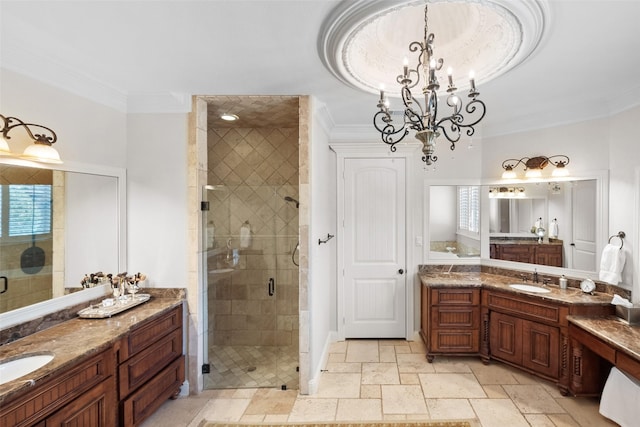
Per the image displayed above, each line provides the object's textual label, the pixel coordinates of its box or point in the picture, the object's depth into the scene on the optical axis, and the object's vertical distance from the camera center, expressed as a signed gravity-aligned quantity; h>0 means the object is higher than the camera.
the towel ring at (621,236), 2.48 -0.18
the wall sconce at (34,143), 1.72 +0.44
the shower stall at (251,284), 2.67 -0.67
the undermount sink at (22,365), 1.51 -0.82
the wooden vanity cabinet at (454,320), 2.97 -1.09
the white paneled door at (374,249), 3.55 -0.43
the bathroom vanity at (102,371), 1.37 -0.91
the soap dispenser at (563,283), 2.80 -0.66
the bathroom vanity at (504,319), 2.46 -1.02
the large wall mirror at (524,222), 2.75 -0.08
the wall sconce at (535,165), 2.92 +0.52
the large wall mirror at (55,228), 1.83 -0.11
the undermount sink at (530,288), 2.73 -0.72
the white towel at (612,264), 2.44 -0.43
